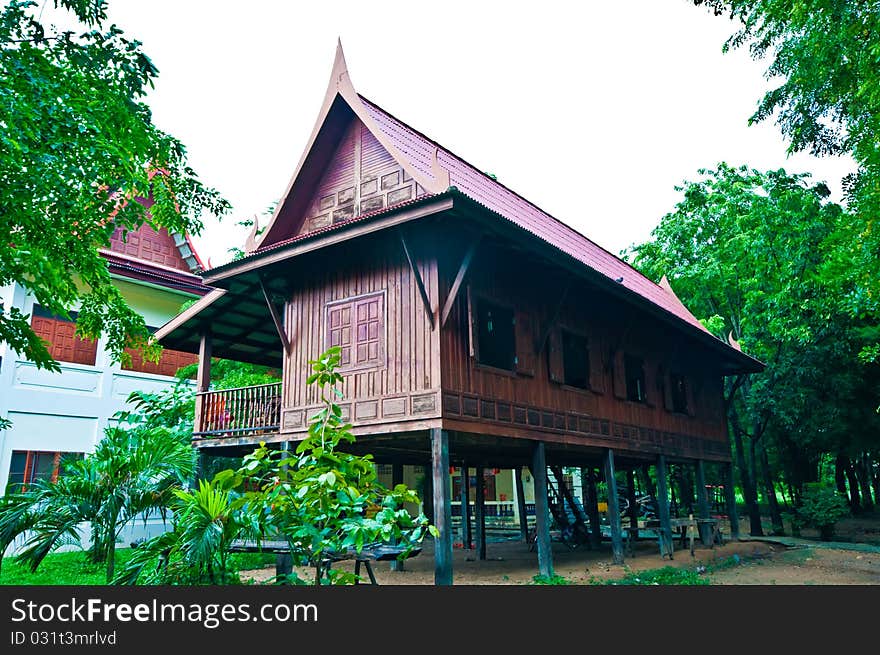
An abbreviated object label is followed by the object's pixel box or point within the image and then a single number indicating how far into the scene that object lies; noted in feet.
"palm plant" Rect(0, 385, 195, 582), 21.20
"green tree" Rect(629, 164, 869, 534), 65.05
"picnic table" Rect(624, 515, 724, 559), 47.57
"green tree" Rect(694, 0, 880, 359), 32.96
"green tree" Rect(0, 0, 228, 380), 18.04
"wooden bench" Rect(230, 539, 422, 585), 20.84
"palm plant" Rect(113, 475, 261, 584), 16.40
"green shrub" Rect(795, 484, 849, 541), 68.69
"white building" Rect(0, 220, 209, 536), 49.60
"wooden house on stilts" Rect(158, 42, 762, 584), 31.14
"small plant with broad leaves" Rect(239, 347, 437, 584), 15.01
